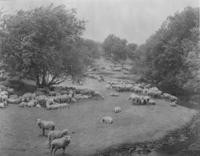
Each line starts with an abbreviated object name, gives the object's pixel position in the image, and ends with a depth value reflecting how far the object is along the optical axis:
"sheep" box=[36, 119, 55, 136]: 17.06
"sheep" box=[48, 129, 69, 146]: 15.09
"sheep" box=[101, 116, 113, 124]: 19.86
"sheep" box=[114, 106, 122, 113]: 23.14
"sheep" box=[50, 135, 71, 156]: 13.83
